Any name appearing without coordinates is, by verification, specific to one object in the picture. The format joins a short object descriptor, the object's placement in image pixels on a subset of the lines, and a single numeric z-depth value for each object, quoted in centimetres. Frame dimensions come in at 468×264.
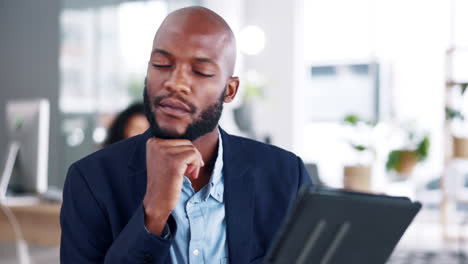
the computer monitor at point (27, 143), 486
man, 154
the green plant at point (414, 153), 879
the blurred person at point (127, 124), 437
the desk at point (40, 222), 498
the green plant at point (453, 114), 979
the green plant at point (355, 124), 878
